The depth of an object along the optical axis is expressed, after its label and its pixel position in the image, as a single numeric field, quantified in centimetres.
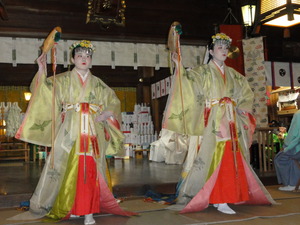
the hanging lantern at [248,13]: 668
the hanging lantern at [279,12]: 323
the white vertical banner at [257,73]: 707
